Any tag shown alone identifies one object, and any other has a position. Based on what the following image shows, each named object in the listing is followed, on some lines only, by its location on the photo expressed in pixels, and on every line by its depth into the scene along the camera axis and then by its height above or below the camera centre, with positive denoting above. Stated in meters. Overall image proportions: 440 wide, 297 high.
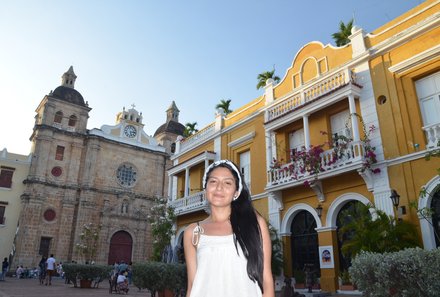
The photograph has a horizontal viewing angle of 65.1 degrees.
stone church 29.83 +7.70
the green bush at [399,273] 5.86 -0.11
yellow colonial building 10.80 +4.52
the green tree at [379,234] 9.30 +0.86
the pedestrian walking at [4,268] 20.61 -0.17
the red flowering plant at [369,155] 11.03 +3.44
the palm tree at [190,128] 31.38 +12.02
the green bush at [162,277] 10.28 -0.31
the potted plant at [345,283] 11.05 -0.50
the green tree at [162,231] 18.45 +1.78
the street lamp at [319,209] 12.62 +1.99
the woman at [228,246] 2.43 +0.15
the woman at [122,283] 15.18 -0.72
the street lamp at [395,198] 10.20 +1.94
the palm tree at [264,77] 21.52 +11.31
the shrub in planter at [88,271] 16.67 -0.25
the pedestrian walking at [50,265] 17.83 +0.02
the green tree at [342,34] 17.77 +11.43
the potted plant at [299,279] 12.83 -0.44
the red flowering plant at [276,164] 13.96 +4.02
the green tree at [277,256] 13.20 +0.39
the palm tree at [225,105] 25.73 +11.49
